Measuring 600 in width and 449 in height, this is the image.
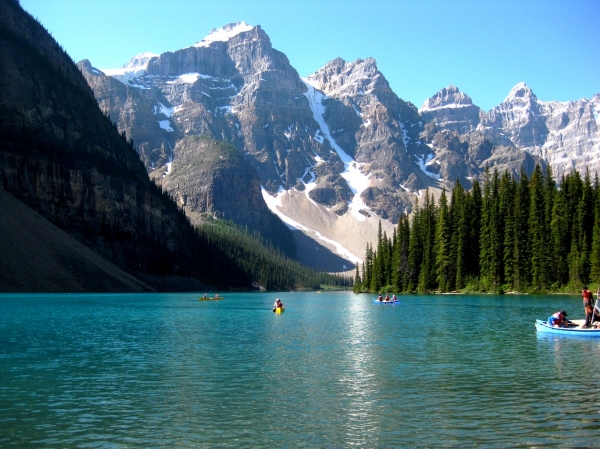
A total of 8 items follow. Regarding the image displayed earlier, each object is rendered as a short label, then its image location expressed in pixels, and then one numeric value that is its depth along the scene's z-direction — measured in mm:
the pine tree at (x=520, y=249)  114812
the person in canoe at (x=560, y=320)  46219
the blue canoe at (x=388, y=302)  104594
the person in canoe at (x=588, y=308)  45438
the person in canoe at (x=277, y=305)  83912
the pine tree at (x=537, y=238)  111188
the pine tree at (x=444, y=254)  131250
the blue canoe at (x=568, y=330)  44750
